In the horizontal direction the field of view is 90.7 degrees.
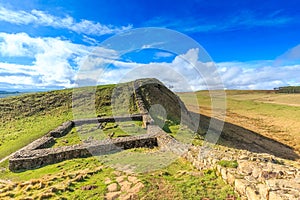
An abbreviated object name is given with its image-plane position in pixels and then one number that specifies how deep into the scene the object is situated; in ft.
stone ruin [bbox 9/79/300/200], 16.78
